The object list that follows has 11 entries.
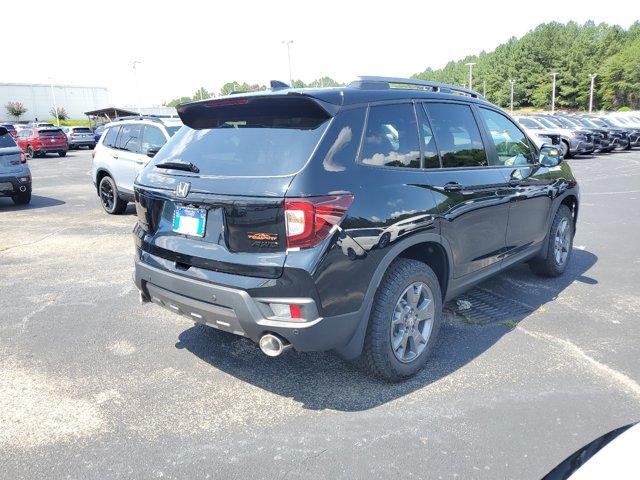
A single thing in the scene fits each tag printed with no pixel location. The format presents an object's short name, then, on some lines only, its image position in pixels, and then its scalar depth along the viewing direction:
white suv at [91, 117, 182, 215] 9.21
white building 94.06
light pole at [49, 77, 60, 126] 95.66
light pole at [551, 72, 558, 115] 83.47
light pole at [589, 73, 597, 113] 77.00
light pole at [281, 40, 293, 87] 52.42
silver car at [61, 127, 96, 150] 35.09
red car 28.34
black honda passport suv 2.82
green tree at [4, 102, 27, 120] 87.28
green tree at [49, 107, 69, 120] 95.10
